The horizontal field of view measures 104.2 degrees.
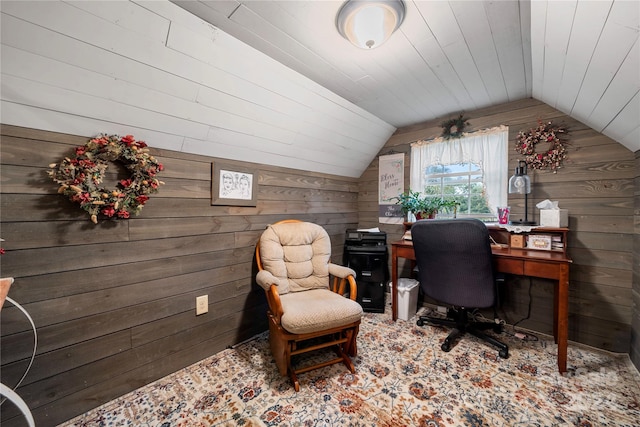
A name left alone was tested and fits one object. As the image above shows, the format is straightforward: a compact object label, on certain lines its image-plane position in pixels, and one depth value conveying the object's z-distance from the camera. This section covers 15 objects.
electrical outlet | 1.83
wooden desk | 1.64
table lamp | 2.17
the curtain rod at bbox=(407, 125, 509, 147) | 2.39
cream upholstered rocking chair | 1.58
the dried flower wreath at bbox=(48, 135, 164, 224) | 1.26
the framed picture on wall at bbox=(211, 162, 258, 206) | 1.90
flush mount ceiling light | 1.20
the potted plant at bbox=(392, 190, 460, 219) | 2.54
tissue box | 1.97
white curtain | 2.41
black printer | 2.64
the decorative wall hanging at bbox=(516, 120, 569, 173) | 2.11
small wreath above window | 2.60
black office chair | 1.76
